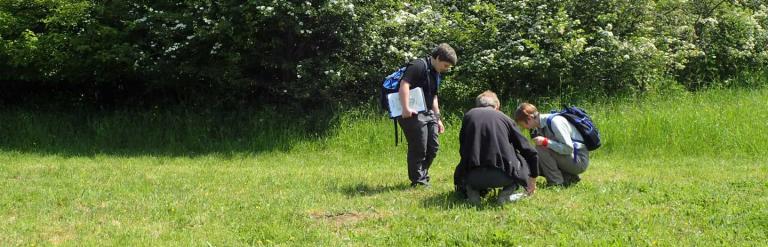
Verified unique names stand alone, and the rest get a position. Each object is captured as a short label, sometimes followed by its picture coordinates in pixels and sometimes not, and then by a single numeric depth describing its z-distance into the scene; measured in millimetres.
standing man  6785
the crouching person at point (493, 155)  6117
